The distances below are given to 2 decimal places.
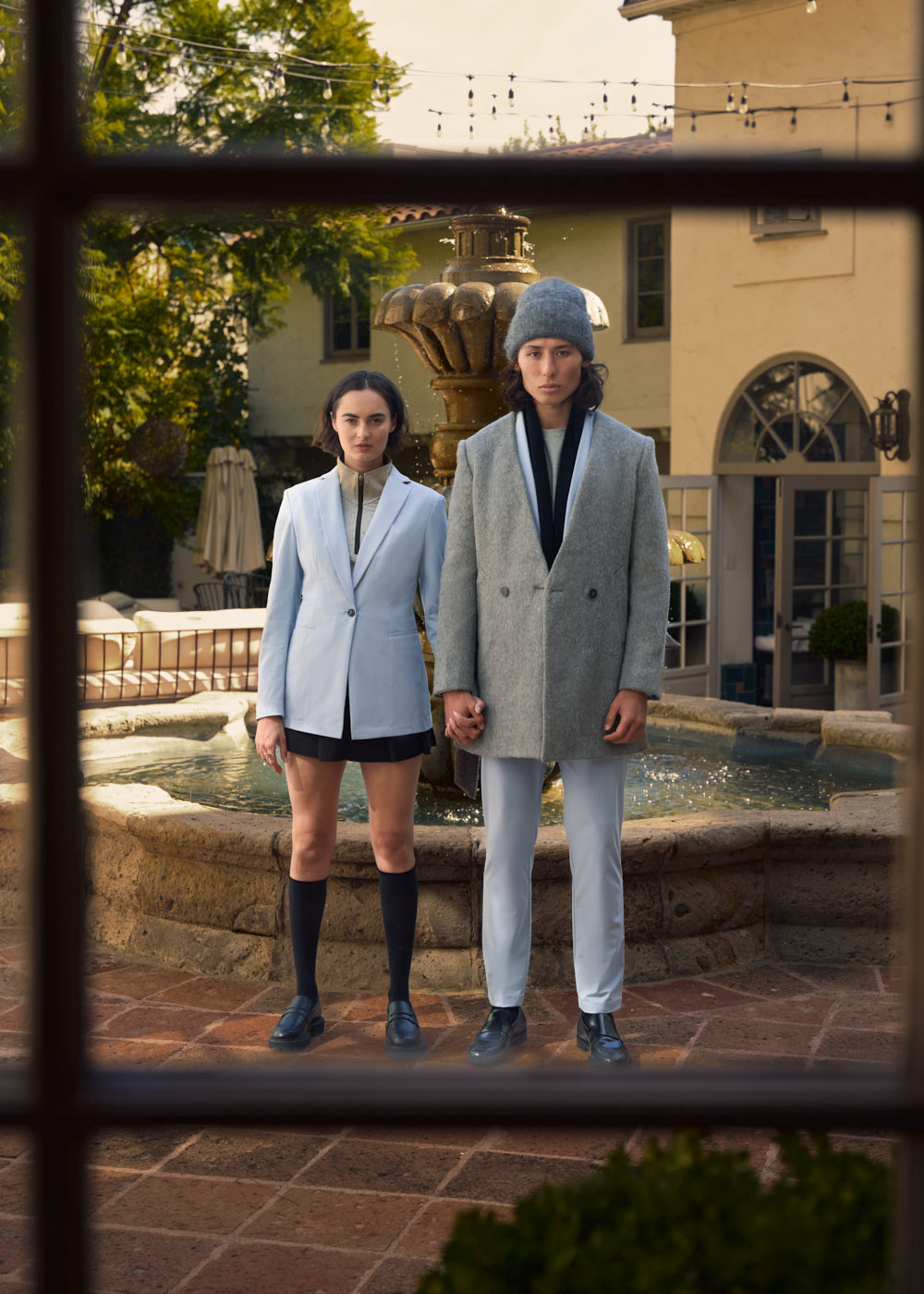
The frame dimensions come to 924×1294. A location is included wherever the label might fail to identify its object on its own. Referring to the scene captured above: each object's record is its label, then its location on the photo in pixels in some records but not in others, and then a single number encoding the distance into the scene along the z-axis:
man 3.15
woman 3.32
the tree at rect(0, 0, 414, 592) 15.26
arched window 12.00
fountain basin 3.96
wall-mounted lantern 11.22
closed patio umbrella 16.08
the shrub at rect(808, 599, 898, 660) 11.41
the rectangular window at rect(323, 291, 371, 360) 18.67
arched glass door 12.02
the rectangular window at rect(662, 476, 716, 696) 12.16
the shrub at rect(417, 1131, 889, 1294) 1.12
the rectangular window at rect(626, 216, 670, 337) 15.18
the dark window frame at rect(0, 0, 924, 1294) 0.91
